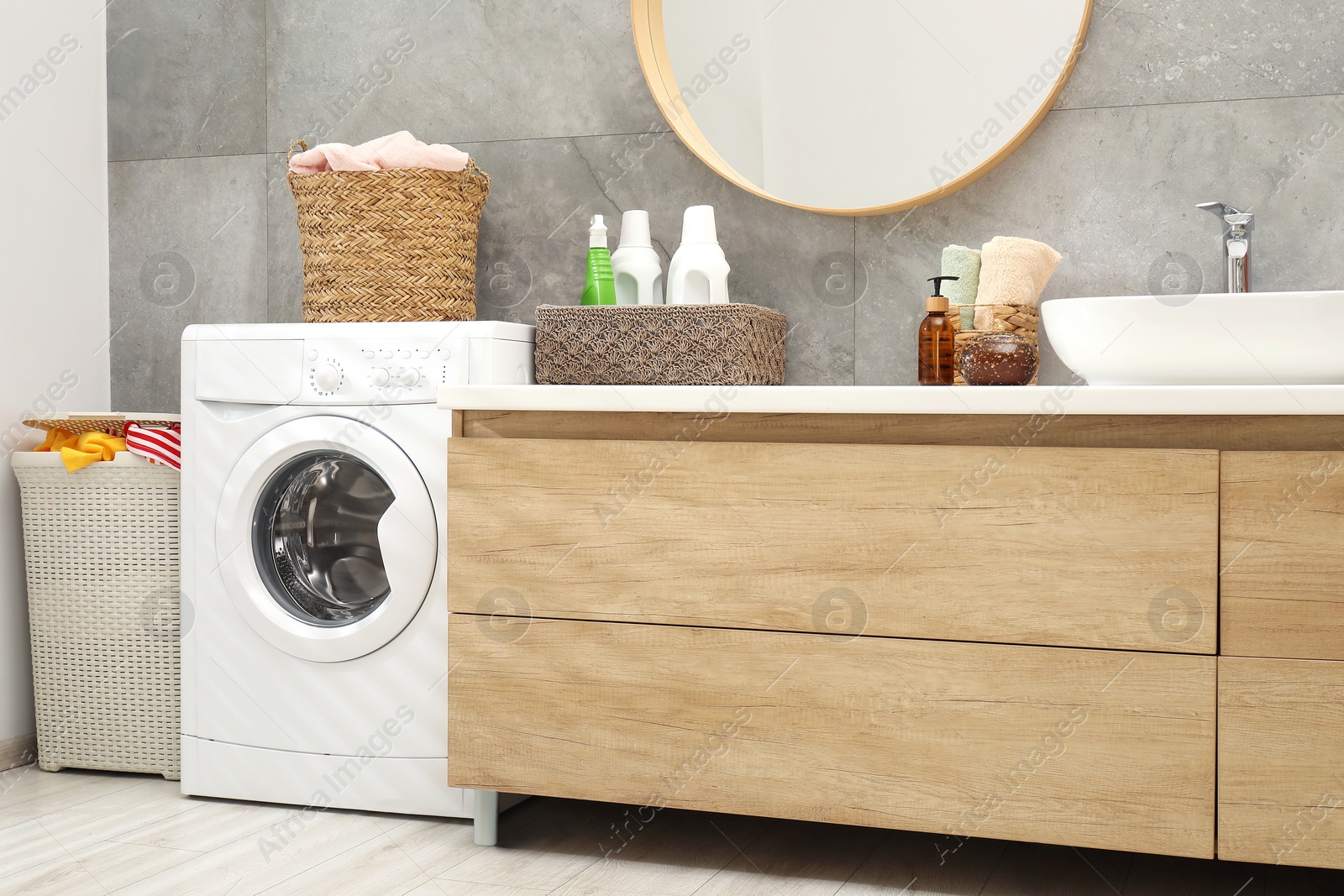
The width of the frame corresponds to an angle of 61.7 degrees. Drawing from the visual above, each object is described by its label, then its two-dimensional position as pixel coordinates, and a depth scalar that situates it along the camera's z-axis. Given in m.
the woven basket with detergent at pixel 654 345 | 1.91
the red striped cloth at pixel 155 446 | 2.07
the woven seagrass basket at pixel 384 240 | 2.08
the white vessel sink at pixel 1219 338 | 1.48
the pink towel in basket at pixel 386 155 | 2.08
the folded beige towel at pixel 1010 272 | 1.90
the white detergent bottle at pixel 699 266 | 2.06
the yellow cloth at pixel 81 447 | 2.09
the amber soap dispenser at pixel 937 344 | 1.92
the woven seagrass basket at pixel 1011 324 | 1.90
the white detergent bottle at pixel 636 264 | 2.12
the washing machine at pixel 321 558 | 1.87
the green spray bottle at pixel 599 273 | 2.11
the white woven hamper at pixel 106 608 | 2.10
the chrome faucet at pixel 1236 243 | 1.84
